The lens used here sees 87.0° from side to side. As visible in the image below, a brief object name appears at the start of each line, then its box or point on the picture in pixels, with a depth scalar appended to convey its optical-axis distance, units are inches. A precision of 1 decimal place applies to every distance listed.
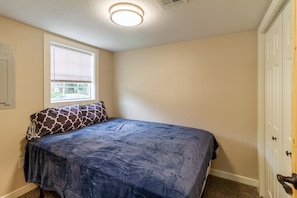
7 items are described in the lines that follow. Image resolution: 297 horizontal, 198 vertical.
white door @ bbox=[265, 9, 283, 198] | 57.4
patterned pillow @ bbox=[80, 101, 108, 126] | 101.4
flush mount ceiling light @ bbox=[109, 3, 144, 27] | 61.0
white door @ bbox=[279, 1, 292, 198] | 48.0
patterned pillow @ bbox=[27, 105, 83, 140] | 79.8
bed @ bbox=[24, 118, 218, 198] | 44.0
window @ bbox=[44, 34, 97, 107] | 91.0
